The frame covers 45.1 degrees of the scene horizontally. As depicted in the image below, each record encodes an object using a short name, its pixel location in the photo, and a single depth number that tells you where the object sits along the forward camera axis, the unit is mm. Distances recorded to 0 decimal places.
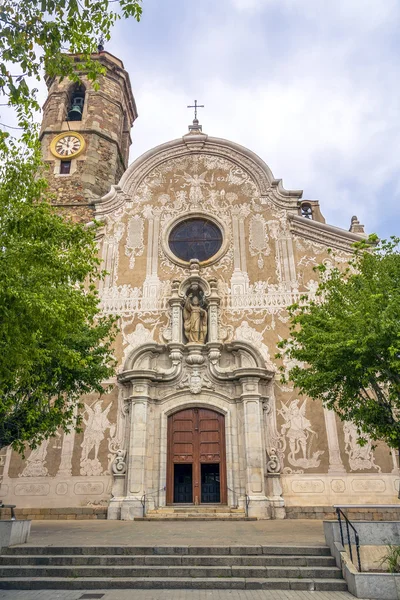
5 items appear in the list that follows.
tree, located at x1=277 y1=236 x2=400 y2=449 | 8680
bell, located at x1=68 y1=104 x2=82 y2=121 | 20875
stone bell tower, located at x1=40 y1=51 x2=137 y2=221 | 19422
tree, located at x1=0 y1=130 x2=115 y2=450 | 6501
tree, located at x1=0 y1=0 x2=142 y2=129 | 5117
